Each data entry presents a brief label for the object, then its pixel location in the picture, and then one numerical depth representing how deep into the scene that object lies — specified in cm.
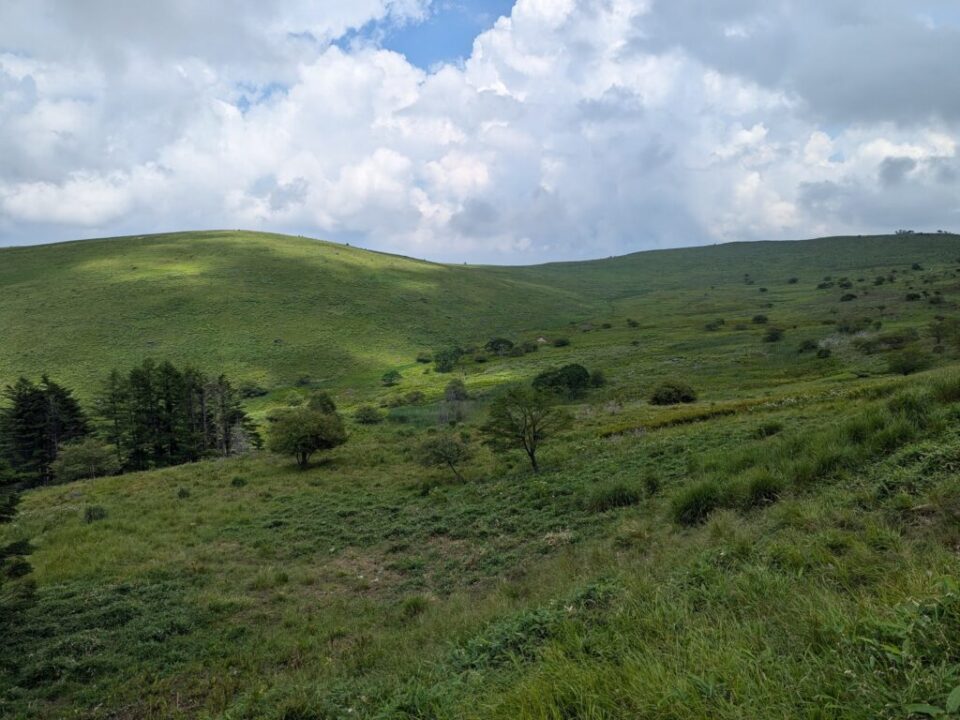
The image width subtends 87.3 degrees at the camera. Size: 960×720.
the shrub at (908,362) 4072
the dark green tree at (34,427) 4853
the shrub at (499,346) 9662
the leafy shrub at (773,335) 7381
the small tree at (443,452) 2652
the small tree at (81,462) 4250
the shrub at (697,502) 1040
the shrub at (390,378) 7948
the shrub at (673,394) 4503
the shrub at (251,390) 7706
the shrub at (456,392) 6101
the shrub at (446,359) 8688
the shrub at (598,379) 6016
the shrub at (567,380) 5855
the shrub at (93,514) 2314
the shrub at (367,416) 5415
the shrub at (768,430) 1992
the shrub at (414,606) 1102
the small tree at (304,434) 3356
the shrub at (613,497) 1488
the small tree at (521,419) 2467
